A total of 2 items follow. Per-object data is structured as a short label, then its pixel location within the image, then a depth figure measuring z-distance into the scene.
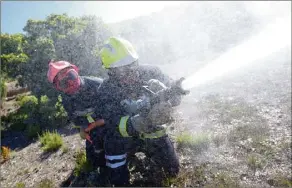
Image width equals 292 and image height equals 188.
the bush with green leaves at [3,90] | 15.58
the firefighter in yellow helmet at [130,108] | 4.47
